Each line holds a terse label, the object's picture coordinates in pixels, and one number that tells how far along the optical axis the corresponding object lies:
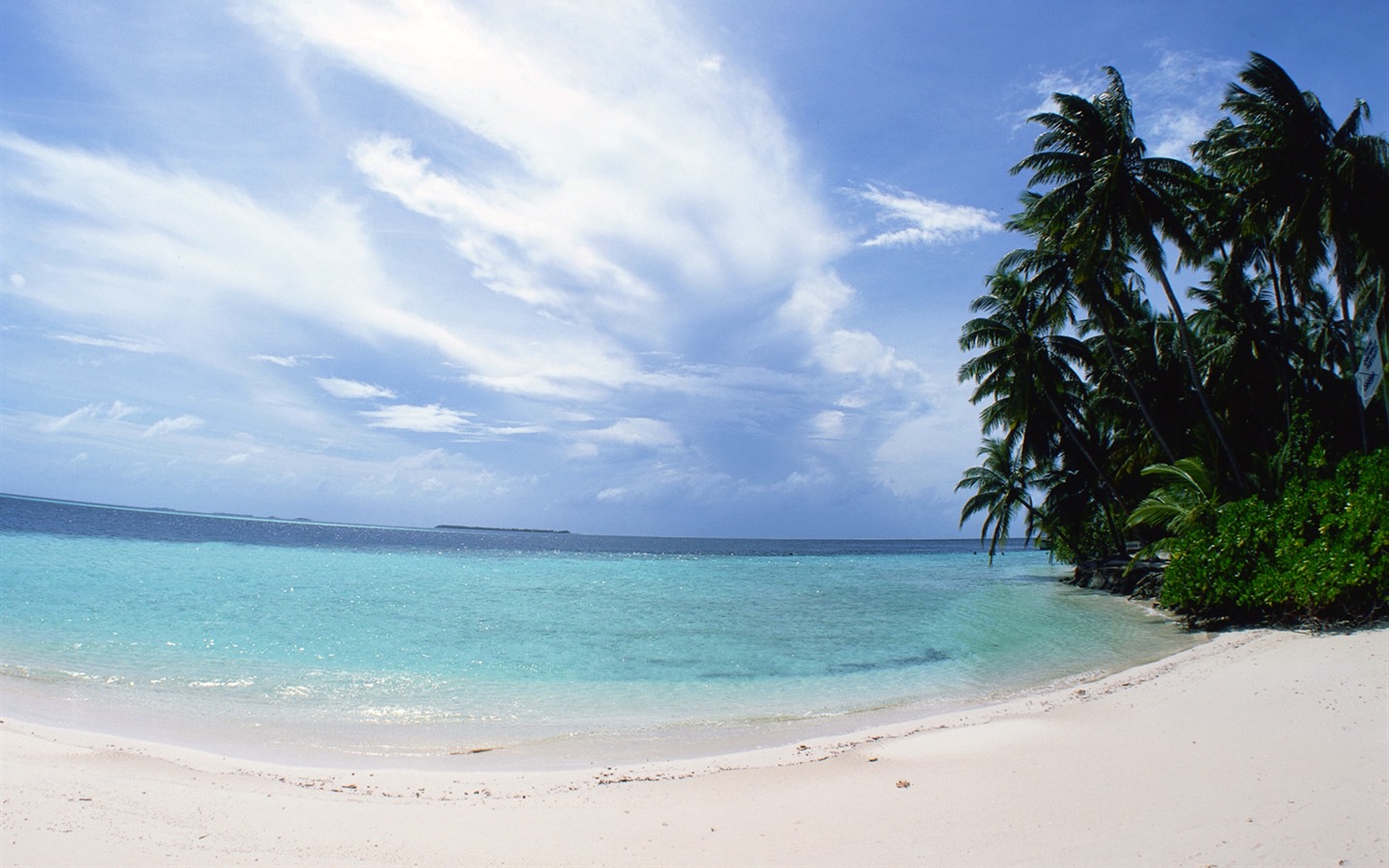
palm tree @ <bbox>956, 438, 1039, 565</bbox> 30.27
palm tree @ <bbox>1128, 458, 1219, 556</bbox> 14.80
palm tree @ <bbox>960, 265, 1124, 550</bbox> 22.89
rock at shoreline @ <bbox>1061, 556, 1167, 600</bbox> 19.25
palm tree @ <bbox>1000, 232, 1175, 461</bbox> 17.80
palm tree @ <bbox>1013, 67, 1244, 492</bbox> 16.16
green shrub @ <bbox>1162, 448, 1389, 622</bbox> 10.27
